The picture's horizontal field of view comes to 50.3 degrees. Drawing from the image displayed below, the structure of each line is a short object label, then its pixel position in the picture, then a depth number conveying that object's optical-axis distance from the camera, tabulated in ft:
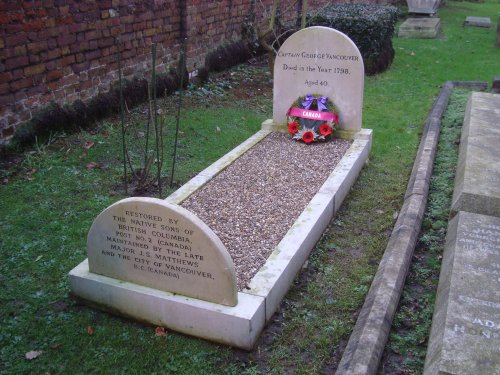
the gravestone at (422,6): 56.65
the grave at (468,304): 8.39
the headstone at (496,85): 28.63
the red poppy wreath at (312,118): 20.12
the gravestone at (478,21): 53.01
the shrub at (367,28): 32.45
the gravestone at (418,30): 46.78
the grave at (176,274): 10.07
